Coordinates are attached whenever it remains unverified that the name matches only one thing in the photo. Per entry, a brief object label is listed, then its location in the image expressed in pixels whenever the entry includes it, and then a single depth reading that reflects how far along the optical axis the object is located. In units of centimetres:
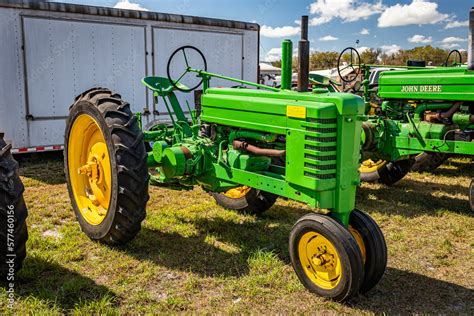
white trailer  702
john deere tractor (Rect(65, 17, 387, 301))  320
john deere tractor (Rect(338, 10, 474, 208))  584
